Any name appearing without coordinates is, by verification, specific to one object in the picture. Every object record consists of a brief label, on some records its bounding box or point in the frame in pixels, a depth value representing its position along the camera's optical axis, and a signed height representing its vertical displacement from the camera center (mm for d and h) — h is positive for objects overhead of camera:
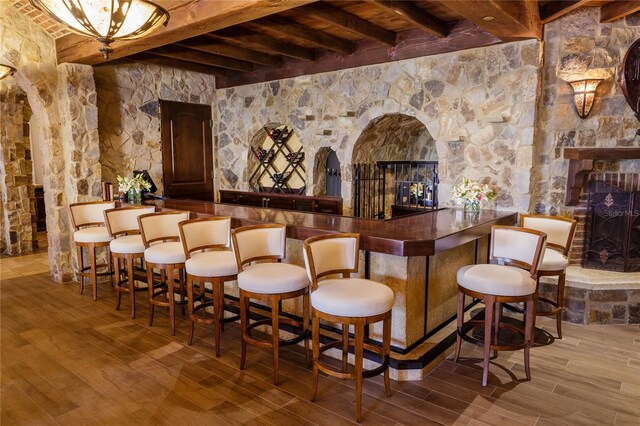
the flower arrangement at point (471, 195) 3625 -275
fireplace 3783 -549
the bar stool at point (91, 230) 4141 -689
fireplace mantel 3615 +36
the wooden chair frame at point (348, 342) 2230 -1020
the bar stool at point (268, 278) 2533 -701
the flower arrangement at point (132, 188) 4660 -286
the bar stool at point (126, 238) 3699 -697
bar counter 2588 -710
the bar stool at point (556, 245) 3152 -641
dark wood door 5812 +172
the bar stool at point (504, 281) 2541 -724
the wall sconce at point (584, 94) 3725 +623
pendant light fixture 2250 +819
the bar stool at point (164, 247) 3258 -684
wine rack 5988 -23
